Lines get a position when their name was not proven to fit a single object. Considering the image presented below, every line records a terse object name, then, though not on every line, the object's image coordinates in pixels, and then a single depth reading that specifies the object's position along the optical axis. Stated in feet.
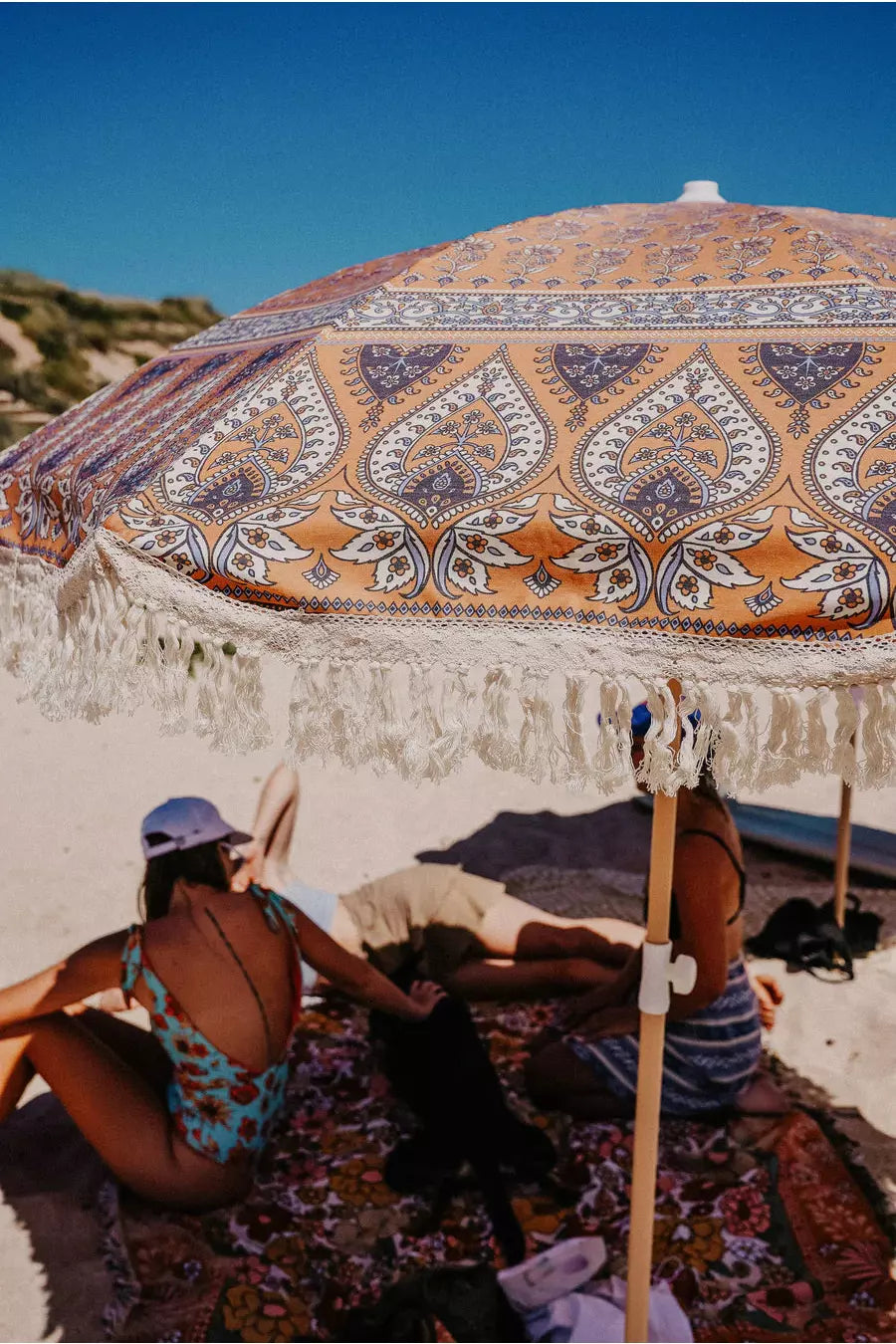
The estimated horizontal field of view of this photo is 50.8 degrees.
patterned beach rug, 8.25
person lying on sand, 12.19
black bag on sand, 13.00
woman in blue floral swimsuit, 8.95
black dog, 9.36
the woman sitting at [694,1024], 8.86
